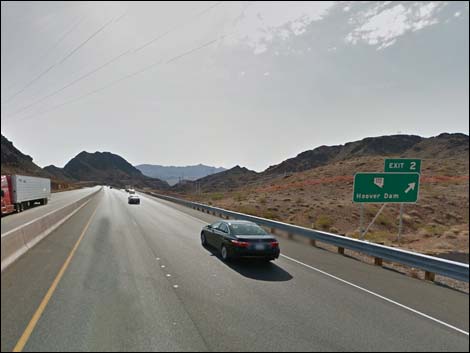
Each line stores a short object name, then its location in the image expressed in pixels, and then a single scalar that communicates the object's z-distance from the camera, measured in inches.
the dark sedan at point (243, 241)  332.5
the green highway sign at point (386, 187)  433.1
